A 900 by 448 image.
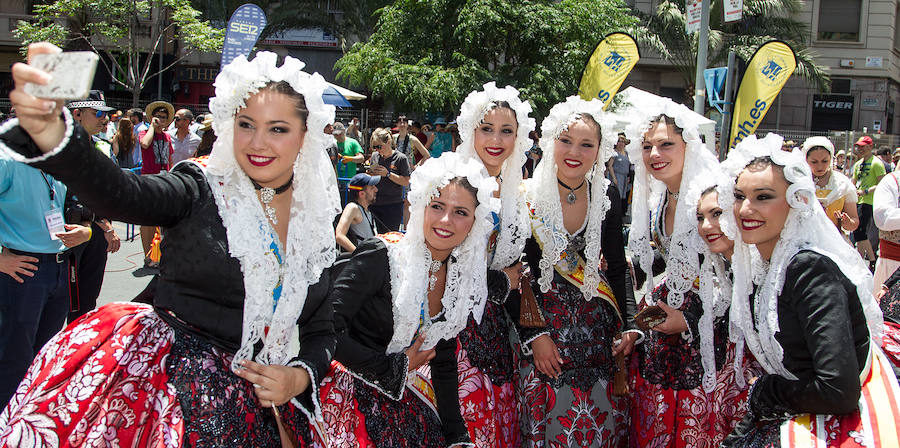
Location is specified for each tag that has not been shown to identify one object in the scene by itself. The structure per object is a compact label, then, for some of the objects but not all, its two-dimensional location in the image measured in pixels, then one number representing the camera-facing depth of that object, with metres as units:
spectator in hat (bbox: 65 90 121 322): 3.98
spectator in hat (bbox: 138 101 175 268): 8.65
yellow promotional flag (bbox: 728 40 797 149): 8.08
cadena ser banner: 9.66
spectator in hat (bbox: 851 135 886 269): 9.34
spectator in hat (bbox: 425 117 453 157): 13.53
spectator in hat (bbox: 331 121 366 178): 11.20
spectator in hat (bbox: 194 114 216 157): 4.87
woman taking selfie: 1.81
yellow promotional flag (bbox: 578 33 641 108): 6.52
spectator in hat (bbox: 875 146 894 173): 13.44
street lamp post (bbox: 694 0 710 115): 11.31
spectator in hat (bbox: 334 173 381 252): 6.42
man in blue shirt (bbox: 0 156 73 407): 3.42
